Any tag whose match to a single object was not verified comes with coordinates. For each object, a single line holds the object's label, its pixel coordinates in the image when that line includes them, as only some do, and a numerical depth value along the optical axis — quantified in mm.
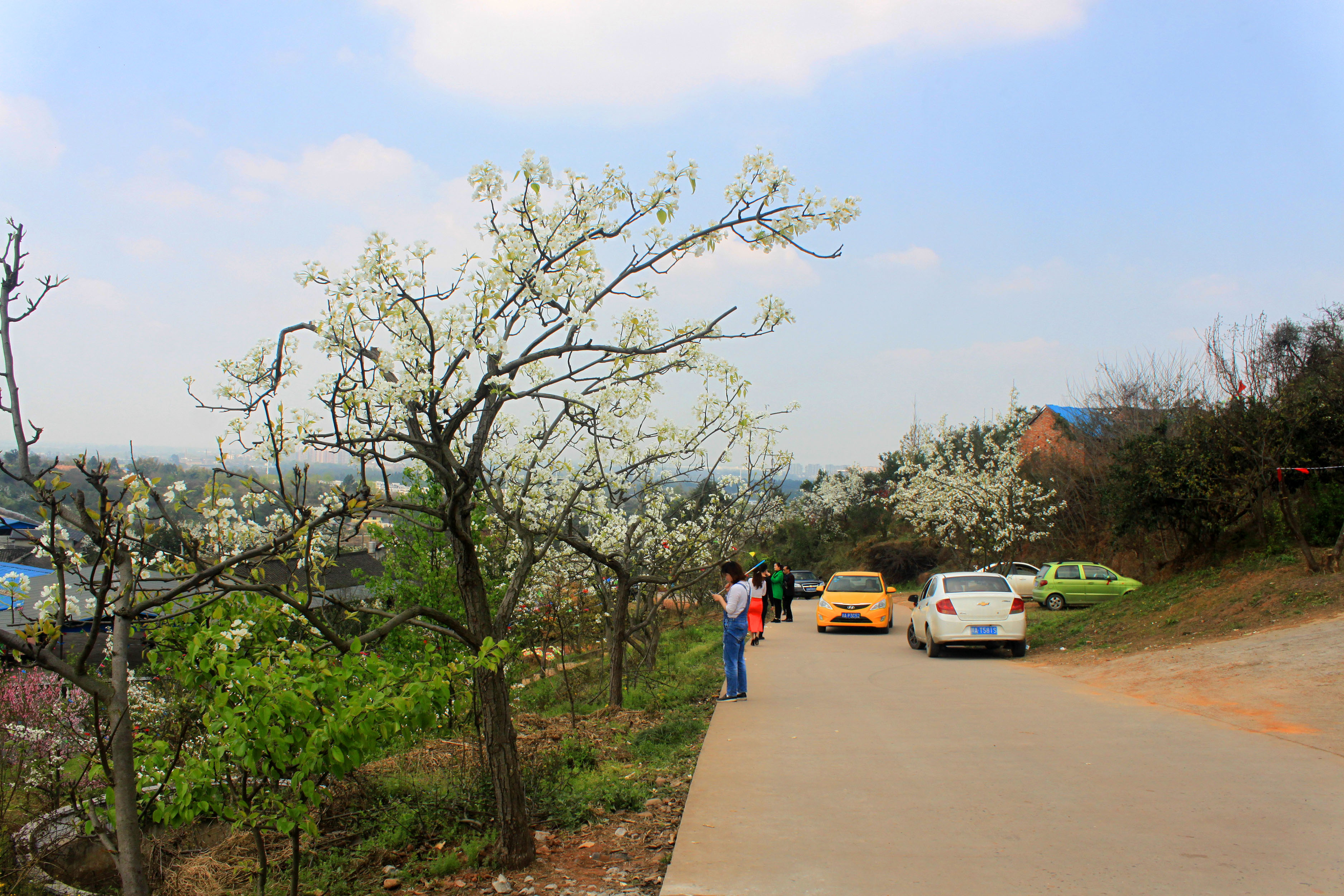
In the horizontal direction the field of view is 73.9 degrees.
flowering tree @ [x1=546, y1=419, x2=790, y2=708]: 9664
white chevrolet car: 14320
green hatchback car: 24844
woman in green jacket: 25031
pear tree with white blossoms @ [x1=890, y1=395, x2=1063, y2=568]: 31750
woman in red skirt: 16812
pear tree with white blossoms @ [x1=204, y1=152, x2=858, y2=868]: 4746
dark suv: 42781
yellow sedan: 20969
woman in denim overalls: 9891
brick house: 36031
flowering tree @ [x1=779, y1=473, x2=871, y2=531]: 59188
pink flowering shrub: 6008
